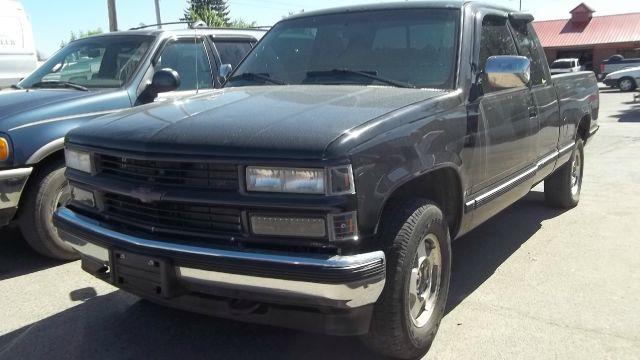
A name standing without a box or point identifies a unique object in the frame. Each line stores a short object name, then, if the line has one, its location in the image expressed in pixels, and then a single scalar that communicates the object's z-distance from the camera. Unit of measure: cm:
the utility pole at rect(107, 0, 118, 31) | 1708
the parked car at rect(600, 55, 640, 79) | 3256
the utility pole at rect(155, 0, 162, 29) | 3195
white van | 1124
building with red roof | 4134
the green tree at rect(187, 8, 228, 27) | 4032
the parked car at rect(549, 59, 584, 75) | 2980
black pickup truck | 254
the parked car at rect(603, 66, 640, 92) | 2902
